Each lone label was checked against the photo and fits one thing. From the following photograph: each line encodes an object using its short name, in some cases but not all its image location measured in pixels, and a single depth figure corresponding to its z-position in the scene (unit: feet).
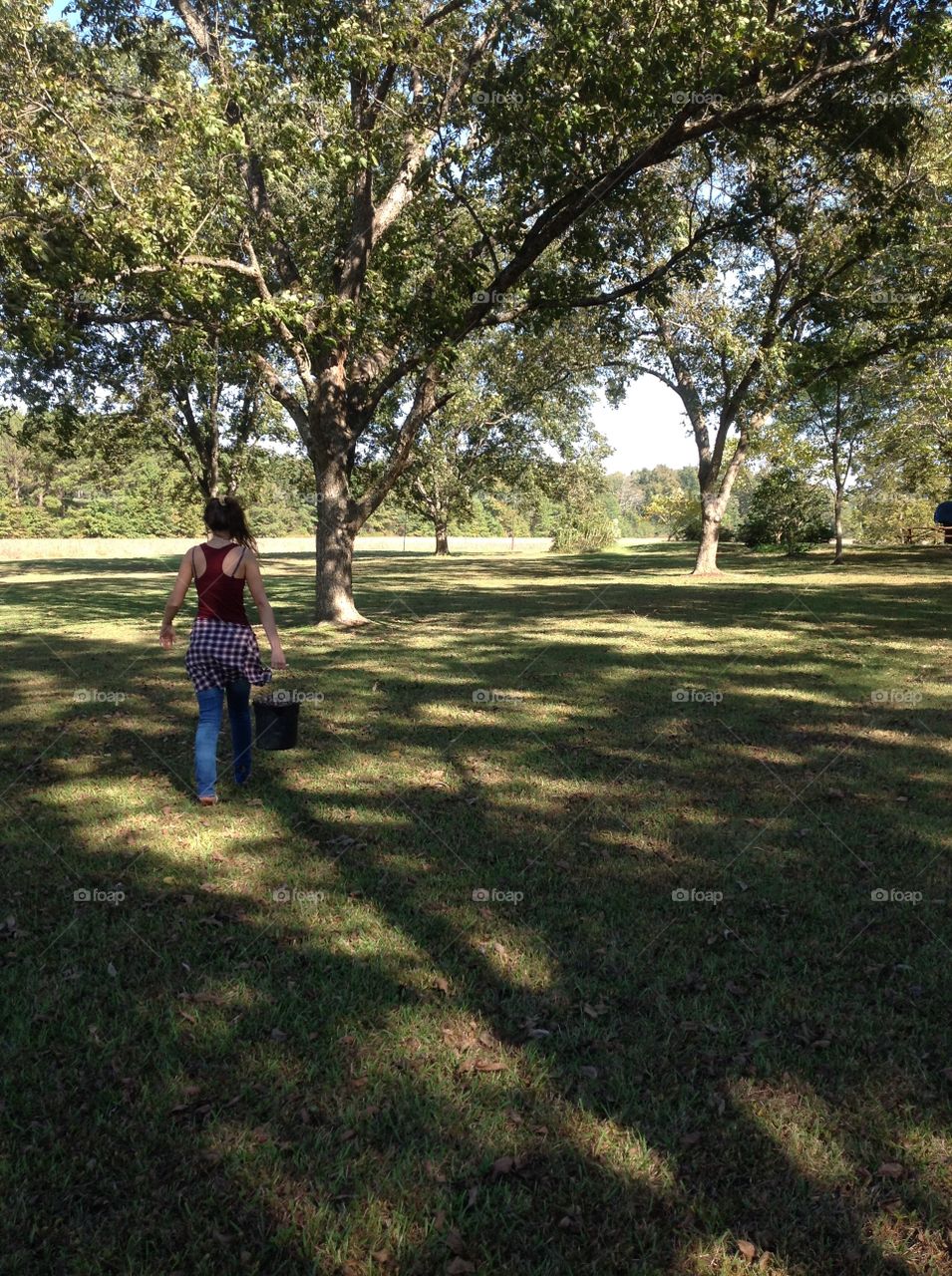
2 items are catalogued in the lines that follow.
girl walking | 19.72
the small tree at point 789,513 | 141.25
